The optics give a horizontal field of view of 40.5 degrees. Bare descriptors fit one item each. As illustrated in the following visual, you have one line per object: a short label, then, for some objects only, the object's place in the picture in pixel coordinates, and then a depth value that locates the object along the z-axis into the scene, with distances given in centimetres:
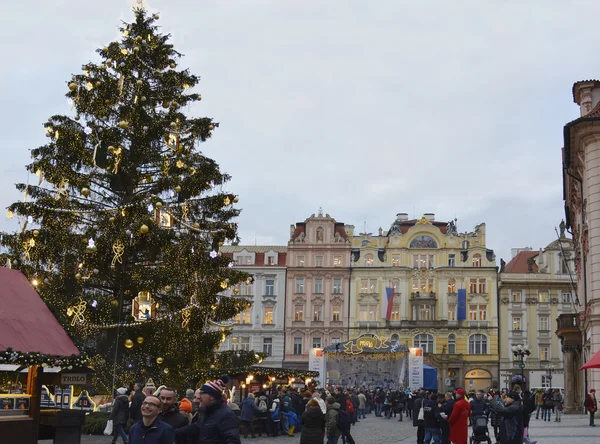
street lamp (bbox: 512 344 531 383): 3763
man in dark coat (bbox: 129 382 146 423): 1797
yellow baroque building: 6912
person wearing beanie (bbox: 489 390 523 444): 1386
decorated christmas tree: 2297
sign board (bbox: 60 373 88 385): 1592
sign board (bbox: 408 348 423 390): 4491
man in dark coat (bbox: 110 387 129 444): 1866
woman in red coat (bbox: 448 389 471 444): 1692
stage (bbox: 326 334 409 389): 4712
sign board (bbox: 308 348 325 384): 4809
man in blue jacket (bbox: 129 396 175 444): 722
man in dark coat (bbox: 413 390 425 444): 2089
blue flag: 6944
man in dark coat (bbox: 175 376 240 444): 752
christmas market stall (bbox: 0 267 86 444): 1372
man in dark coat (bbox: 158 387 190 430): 884
